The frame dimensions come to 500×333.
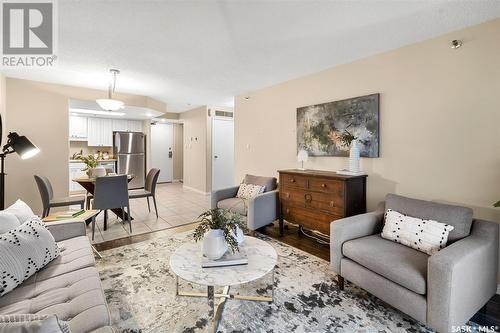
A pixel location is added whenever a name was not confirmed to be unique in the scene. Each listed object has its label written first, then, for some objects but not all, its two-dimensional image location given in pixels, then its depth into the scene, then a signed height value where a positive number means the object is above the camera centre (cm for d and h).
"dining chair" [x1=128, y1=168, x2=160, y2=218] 438 -56
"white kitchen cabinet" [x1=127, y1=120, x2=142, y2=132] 742 +107
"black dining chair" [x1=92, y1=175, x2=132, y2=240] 349 -50
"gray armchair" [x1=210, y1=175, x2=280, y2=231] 325 -63
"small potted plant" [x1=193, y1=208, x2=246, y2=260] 177 -54
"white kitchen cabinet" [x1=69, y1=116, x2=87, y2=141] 657 +86
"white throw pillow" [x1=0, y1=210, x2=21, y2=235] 166 -45
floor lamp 233 +13
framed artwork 297 +48
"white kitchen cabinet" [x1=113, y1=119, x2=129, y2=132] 720 +105
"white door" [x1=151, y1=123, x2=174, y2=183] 835 +39
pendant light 379 +91
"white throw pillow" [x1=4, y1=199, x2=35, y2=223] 188 -42
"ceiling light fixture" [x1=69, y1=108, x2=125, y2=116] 585 +121
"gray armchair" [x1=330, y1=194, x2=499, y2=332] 151 -75
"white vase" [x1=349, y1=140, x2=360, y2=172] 297 +4
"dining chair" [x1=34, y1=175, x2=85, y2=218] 349 -57
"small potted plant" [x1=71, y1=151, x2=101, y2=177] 402 -10
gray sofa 118 -77
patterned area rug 171 -116
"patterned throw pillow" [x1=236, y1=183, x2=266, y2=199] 378 -47
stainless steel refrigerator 714 +17
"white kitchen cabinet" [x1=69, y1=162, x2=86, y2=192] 642 -36
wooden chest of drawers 281 -45
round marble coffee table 158 -76
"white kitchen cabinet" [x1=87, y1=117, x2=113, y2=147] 686 +79
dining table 380 -40
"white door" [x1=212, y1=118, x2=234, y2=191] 660 +23
